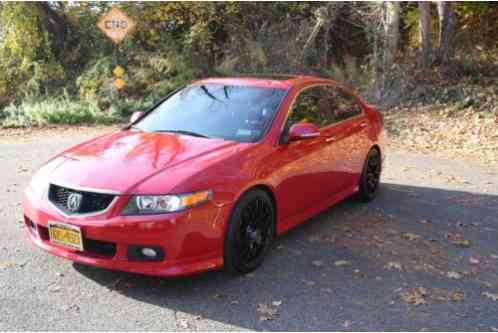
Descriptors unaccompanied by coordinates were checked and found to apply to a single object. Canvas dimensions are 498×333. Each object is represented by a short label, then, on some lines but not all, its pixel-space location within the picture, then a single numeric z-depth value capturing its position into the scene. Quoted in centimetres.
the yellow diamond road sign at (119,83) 1372
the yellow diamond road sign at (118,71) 1348
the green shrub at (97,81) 1454
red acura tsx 403
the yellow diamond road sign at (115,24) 1294
